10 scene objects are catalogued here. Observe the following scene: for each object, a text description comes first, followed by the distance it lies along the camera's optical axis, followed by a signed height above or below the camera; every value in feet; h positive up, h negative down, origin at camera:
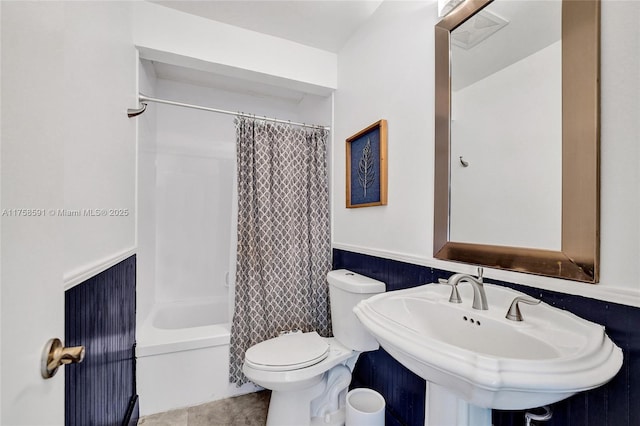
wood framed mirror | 2.33 +0.45
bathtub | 5.29 -3.12
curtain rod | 4.70 +2.11
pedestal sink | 1.81 -1.09
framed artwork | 4.99 +0.90
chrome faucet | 2.87 -0.81
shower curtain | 5.97 -0.54
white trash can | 4.32 -3.29
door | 1.22 +0.02
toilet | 4.42 -2.55
